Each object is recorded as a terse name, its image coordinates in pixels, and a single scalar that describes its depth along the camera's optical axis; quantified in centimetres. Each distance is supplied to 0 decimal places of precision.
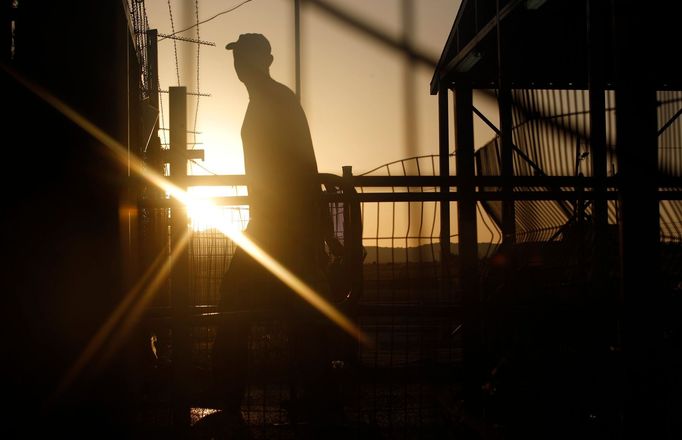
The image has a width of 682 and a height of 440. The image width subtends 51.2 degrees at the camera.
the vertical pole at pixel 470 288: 326
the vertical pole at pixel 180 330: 289
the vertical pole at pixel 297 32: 748
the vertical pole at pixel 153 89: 536
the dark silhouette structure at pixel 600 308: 299
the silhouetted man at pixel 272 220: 346
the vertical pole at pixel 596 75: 632
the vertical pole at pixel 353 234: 308
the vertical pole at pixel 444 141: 949
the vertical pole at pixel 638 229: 297
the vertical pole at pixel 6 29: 211
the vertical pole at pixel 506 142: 801
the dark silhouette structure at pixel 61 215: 218
